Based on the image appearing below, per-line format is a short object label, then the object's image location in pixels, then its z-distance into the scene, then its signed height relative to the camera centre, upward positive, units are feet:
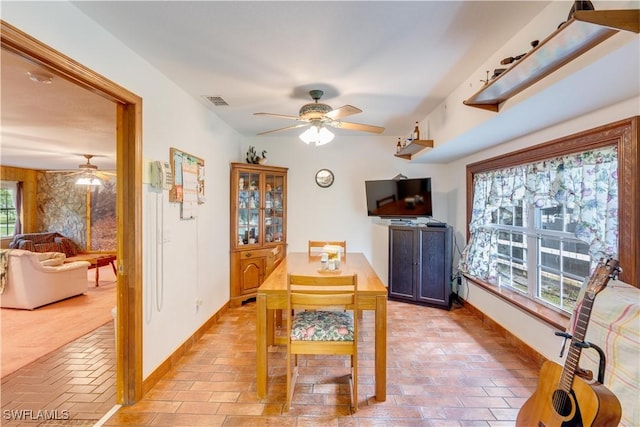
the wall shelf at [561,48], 3.54 +2.46
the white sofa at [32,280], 12.39 -2.95
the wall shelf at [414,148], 10.95 +2.70
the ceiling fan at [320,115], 8.14 +2.83
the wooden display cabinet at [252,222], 13.03 -0.41
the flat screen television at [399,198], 13.38 +0.75
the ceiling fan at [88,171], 18.96 +3.17
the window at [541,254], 7.63 -1.22
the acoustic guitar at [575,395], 3.91 -2.64
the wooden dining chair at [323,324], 6.07 -2.61
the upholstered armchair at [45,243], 20.81 -2.22
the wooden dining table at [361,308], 6.63 -2.38
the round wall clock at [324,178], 15.21 +1.85
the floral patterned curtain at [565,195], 6.12 +0.51
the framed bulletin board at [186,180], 8.36 +1.05
